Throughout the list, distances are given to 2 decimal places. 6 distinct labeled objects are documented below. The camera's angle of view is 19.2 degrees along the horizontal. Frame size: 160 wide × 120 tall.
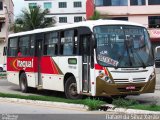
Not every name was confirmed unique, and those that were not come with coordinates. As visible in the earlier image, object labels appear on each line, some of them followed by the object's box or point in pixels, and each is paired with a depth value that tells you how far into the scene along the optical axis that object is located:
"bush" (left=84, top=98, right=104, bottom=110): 15.09
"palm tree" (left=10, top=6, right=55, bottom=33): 58.00
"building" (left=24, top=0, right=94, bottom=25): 101.75
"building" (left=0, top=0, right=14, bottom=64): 63.12
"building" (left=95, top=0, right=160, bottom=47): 60.66
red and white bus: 16.45
